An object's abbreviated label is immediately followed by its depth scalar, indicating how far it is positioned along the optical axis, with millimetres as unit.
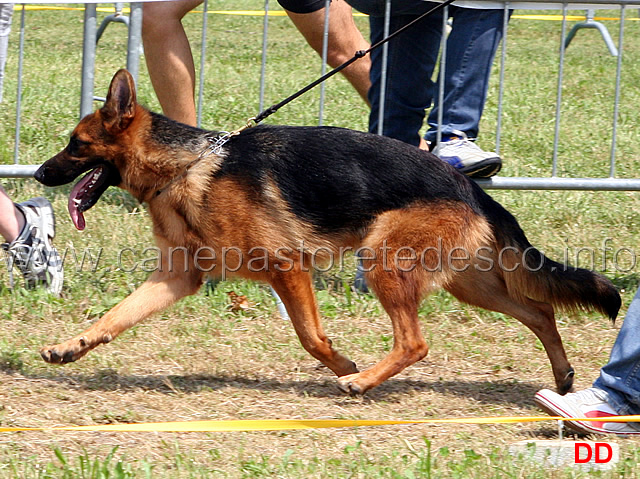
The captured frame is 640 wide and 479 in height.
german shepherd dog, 7898
